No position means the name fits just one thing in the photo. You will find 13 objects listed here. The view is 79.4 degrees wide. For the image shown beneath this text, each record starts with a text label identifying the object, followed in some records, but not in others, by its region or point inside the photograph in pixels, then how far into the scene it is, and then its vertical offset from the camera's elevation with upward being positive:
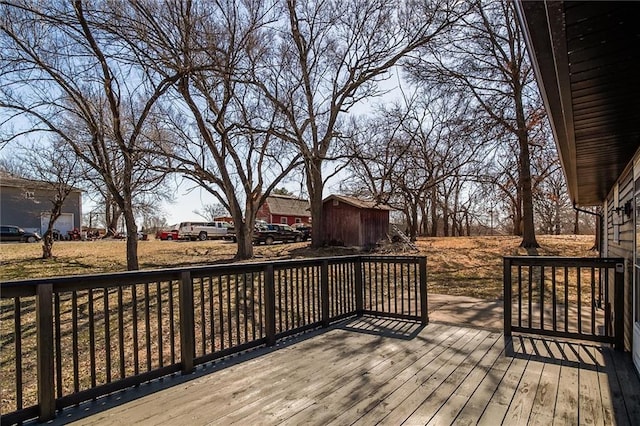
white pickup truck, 25.78 -1.01
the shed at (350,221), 17.44 -0.41
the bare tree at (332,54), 11.83 +5.53
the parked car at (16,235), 21.14 -0.86
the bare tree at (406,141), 11.25 +2.37
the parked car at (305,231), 23.13 -1.04
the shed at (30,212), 24.67 +0.49
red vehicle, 26.83 -1.29
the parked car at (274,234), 20.84 -1.09
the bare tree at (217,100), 8.00 +3.19
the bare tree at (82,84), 7.75 +3.18
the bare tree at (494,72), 12.29 +4.68
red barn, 33.28 +0.30
